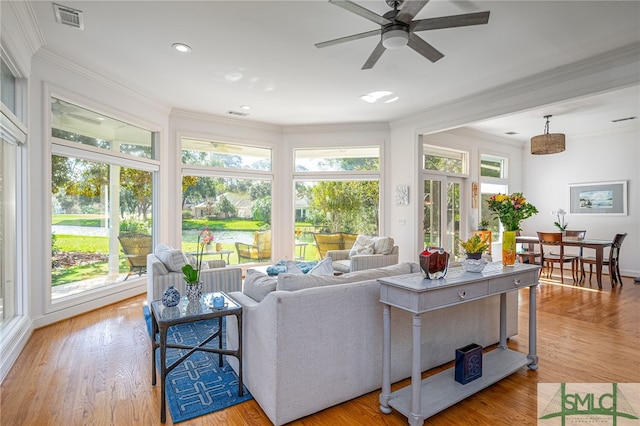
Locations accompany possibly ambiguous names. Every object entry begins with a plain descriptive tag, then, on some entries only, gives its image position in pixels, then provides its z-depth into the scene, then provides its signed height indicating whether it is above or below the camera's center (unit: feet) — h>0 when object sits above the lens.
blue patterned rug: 7.38 -4.23
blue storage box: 8.00 -3.63
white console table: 6.70 -2.17
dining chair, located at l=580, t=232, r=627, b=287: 19.44 -2.84
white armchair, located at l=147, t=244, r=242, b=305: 12.19 -2.38
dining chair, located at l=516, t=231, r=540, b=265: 21.69 -2.85
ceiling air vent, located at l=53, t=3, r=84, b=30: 9.71 +5.80
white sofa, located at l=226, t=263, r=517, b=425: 6.73 -2.83
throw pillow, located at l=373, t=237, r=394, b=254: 18.30 -1.82
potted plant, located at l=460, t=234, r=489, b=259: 8.34 -0.88
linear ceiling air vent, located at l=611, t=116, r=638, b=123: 20.15 +5.65
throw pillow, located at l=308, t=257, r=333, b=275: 9.08 -1.52
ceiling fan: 8.00 +4.73
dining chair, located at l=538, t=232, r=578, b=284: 19.98 -2.58
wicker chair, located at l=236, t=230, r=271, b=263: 22.60 -2.46
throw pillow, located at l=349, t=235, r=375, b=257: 18.65 -1.90
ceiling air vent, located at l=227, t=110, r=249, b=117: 19.65 +5.79
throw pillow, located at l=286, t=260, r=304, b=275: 8.68 -1.46
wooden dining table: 18.79 -1.82
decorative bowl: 8.27 -1.29
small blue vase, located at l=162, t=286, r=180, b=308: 8.05 -2.05
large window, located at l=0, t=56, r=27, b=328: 10.16 +0.67
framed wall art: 22.54 +1.01
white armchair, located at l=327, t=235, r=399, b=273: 17.30 -2.31
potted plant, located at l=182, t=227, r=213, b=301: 8.64 -1.84
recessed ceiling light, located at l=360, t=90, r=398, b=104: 16.51 +5.79
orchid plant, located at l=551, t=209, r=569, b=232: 23.73 -0.20
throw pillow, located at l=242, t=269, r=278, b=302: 7.98 -1.76
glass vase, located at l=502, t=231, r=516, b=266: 9.22 -0.98
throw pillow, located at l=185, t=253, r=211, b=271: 13.71 -2.12
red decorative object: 7.29 -1.09
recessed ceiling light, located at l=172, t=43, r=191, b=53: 11.61 +5.73
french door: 21.88 +0.01
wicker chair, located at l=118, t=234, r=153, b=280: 16.61 -1.93
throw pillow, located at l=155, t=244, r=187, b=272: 12.41 -1.76
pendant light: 18.66 +3.86
